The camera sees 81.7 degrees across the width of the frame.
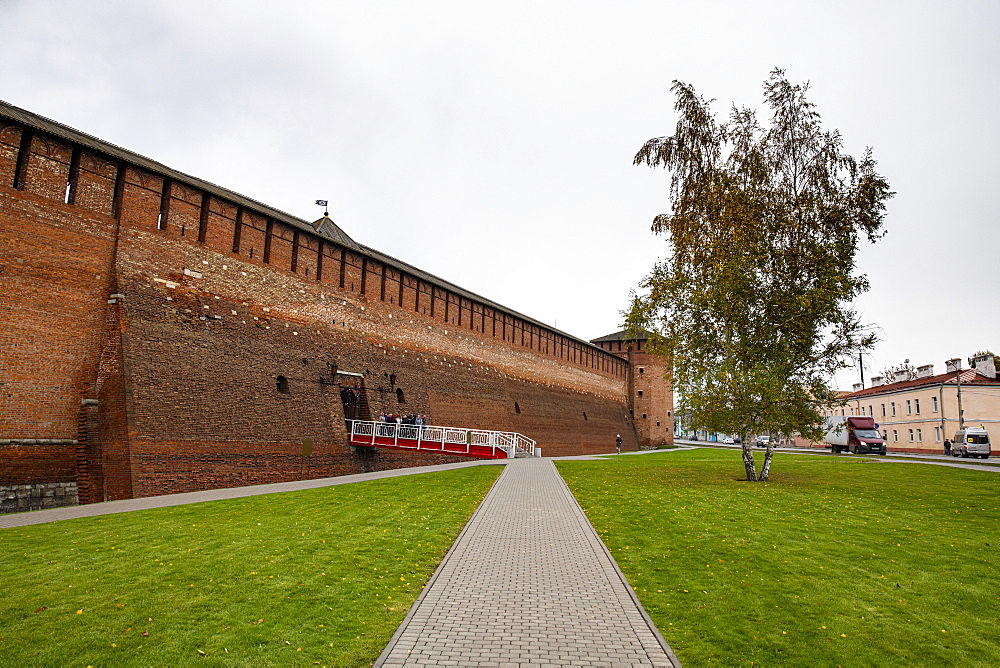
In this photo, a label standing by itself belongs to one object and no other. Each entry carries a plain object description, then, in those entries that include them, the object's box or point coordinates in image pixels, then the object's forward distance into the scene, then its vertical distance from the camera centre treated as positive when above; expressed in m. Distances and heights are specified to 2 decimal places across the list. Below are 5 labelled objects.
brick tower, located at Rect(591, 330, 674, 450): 51.72 +2.91
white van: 32.88 -0.72
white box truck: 37.66 -0.68
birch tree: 16.86 +4.52
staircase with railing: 21.45 -0.73
